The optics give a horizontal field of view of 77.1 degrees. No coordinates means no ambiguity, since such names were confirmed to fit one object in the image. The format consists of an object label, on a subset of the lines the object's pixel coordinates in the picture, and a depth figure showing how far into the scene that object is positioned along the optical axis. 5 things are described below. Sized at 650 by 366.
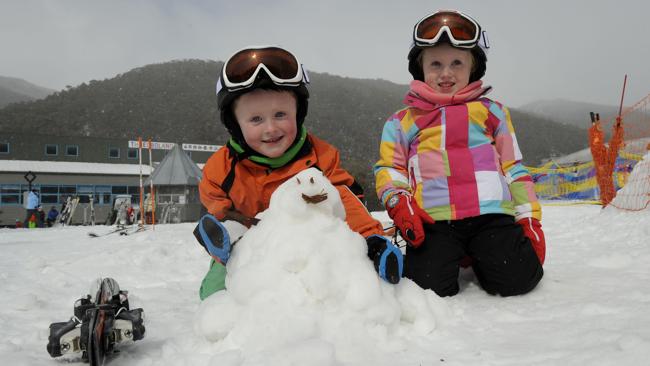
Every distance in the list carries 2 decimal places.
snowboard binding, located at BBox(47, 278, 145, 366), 1.33
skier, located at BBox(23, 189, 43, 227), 14.69
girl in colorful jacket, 2.29
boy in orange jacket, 2.03
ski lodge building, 21.19
